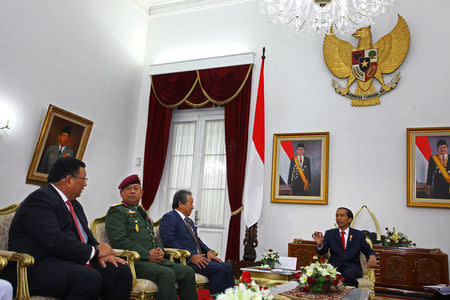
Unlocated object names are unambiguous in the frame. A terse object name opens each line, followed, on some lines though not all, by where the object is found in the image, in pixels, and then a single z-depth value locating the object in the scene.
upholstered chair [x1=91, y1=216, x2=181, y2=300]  3.43
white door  7.25
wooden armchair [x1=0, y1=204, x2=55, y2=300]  2.63
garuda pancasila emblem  6.40
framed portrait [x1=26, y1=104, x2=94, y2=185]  5.86
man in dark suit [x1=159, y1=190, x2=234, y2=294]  4.23
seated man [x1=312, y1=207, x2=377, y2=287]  4.57
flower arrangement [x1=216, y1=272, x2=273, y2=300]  1.86
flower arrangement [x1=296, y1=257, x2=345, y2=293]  3.48
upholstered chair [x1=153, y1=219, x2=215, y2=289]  4.16
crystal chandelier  4.86
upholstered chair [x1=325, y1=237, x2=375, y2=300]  4.40
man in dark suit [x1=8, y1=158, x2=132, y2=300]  2.75
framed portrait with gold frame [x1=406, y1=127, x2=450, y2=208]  5.88
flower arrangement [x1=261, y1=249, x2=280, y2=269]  5.35
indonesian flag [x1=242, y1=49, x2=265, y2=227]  6.45
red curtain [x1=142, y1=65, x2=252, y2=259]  7.02
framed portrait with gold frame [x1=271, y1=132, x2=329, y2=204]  6.53
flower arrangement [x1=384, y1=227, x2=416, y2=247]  5.59
